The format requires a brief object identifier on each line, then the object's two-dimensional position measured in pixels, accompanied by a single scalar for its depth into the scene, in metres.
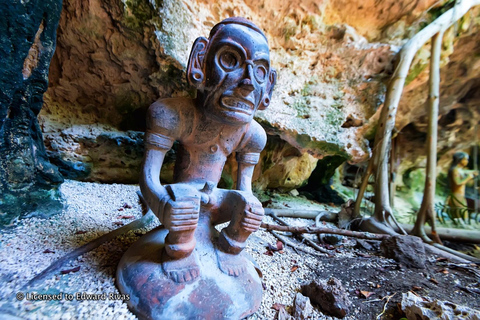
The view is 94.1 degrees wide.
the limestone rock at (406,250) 1.91
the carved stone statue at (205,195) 0.99
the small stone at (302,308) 1.13
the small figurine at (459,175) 5.54
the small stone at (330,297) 1.18
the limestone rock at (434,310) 1.02
